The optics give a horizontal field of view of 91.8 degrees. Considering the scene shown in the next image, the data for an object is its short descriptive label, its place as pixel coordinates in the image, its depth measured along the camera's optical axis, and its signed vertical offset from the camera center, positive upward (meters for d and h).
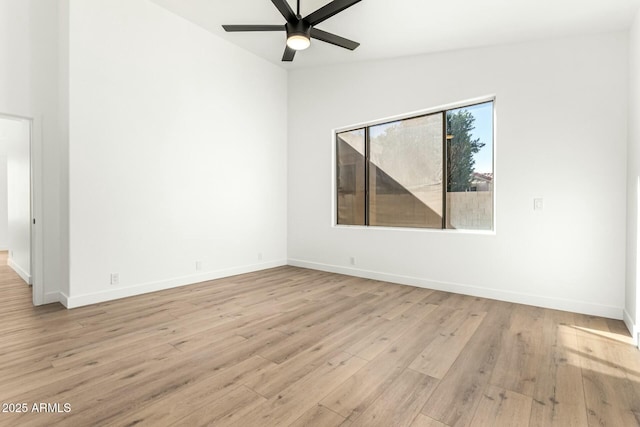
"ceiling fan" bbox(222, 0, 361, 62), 2.84 +1.88
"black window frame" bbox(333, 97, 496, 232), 3.98 +0.87
